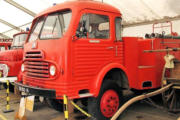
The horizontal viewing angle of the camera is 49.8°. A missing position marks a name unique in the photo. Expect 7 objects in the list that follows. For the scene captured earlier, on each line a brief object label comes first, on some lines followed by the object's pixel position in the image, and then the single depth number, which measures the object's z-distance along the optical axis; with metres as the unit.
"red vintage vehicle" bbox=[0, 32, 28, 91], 6.12
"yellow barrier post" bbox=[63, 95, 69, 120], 3.21
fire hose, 3.52
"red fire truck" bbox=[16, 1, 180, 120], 3.52
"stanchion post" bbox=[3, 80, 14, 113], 5.21
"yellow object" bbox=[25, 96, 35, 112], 4.10
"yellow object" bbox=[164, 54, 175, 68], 4.62
